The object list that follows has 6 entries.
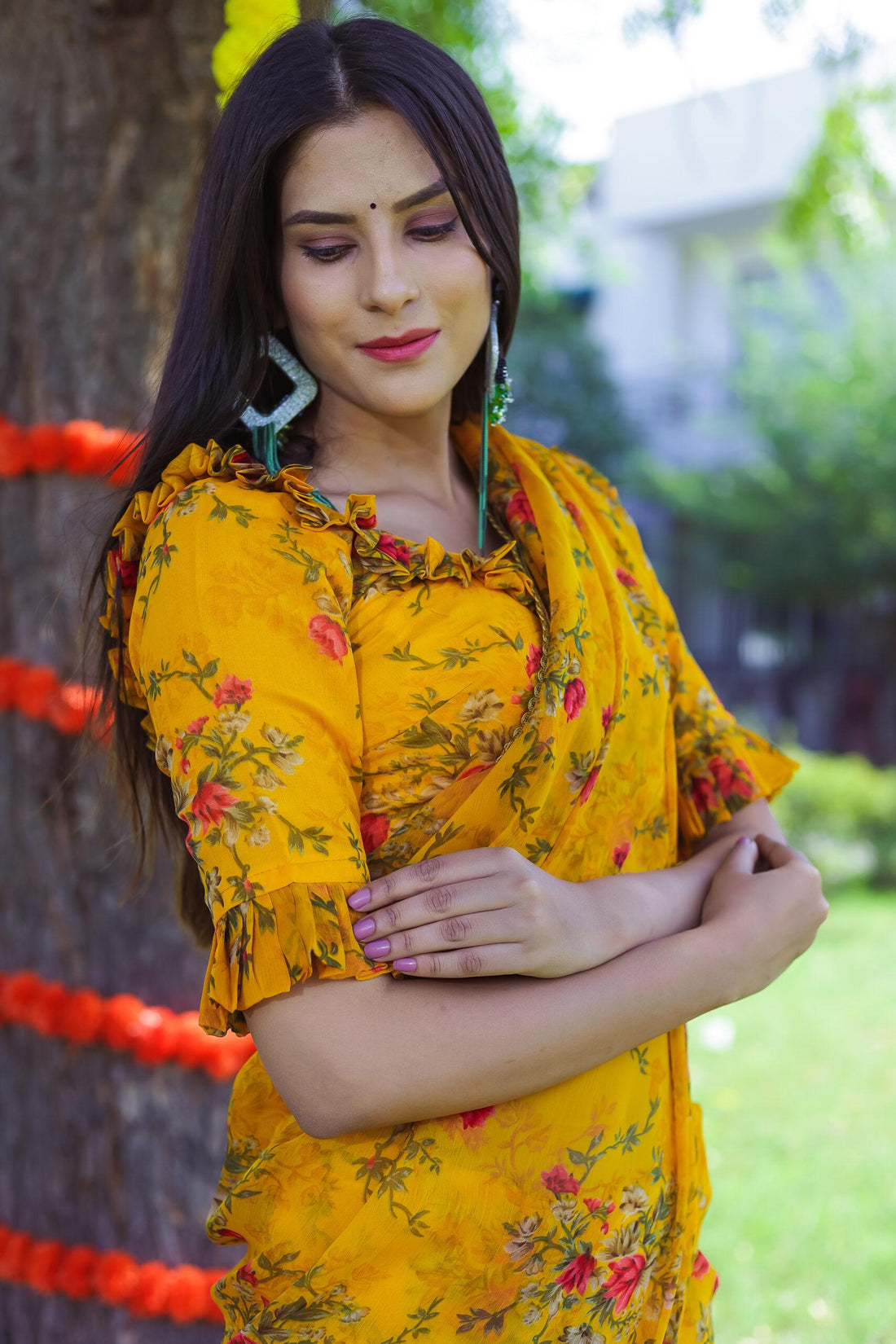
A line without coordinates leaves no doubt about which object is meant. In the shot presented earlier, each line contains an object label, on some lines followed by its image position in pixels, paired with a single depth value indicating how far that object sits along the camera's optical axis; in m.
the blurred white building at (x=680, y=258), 14.09
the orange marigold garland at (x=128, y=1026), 2.40
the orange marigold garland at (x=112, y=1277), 2.38
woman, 1.21
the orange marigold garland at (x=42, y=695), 2.38
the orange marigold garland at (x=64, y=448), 2.41
